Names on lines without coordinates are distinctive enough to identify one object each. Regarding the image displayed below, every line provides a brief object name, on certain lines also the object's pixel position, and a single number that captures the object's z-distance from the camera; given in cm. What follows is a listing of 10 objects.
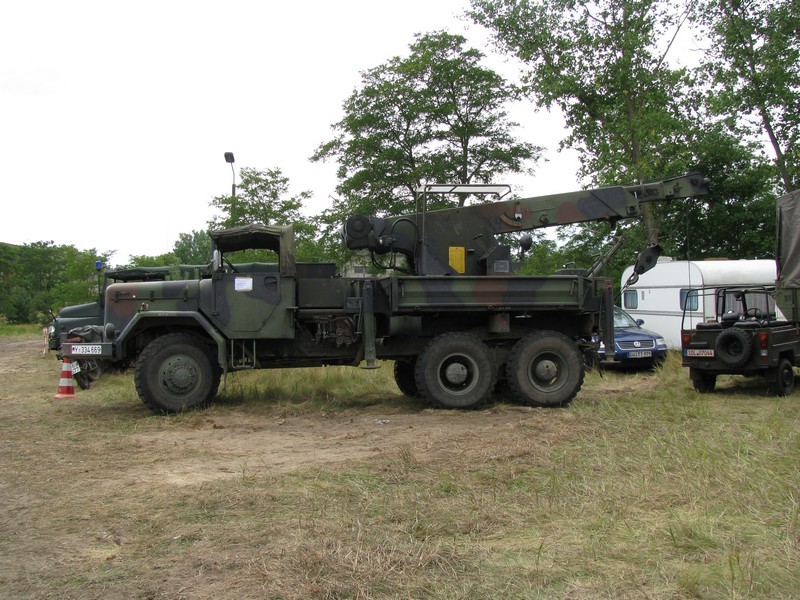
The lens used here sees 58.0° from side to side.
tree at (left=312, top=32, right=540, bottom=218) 2355
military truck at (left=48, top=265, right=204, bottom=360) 1446
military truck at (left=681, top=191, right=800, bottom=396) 1055
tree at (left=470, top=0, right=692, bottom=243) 2078
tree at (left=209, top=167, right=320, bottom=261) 1936
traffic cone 1045
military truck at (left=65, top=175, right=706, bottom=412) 926
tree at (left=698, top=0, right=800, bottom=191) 1966
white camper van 1628
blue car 1418
